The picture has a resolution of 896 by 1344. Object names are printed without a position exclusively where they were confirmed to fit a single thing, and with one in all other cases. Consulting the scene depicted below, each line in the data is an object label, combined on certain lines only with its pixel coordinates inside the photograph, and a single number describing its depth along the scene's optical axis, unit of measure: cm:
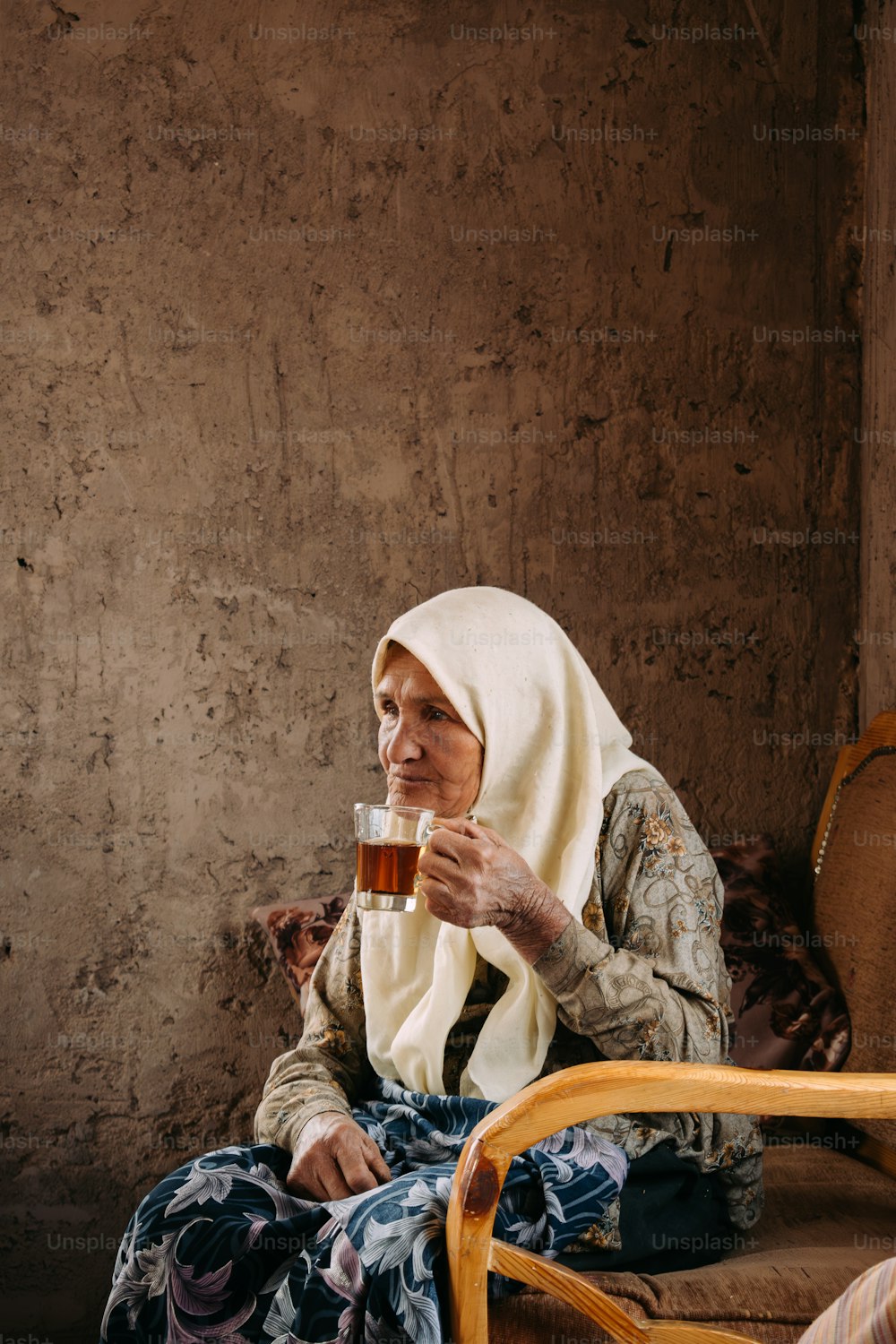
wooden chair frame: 149
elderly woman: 166
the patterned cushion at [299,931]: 282
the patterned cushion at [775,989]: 248
